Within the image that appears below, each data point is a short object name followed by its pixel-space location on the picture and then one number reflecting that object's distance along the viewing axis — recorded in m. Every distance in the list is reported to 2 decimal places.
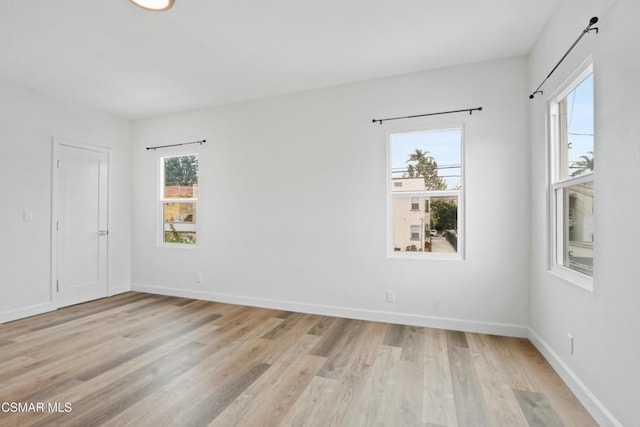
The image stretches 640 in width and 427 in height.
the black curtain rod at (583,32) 1.87
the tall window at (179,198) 4.90
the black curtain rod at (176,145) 4.71
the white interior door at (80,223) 4.32
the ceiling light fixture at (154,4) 2.30
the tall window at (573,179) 2.16
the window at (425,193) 3.48
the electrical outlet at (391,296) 3.64
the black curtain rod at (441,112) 3.33
